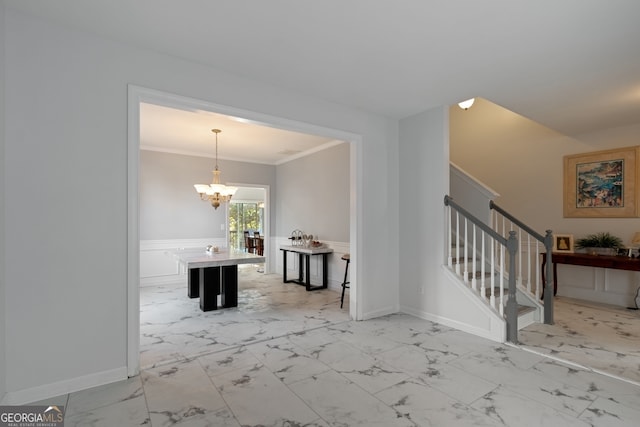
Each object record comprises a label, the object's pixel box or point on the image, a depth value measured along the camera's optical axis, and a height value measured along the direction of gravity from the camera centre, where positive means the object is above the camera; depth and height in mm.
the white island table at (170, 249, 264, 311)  4339 -876
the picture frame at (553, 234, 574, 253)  4785 -403
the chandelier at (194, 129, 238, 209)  5034 +402
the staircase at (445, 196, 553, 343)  3283 -755
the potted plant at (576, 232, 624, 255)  4590 -400
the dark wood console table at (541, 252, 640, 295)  4109 -607
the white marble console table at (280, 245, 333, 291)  5816 -904
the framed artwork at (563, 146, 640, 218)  4566 +480
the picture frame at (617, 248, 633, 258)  4362 -488
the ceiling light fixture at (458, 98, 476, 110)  3892 +1475
